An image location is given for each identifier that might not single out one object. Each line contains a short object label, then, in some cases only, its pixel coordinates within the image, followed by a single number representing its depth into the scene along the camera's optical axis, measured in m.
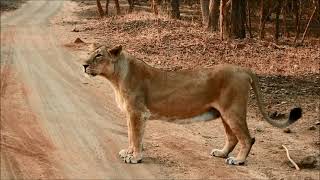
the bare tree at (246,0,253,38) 53.96
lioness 16.25
